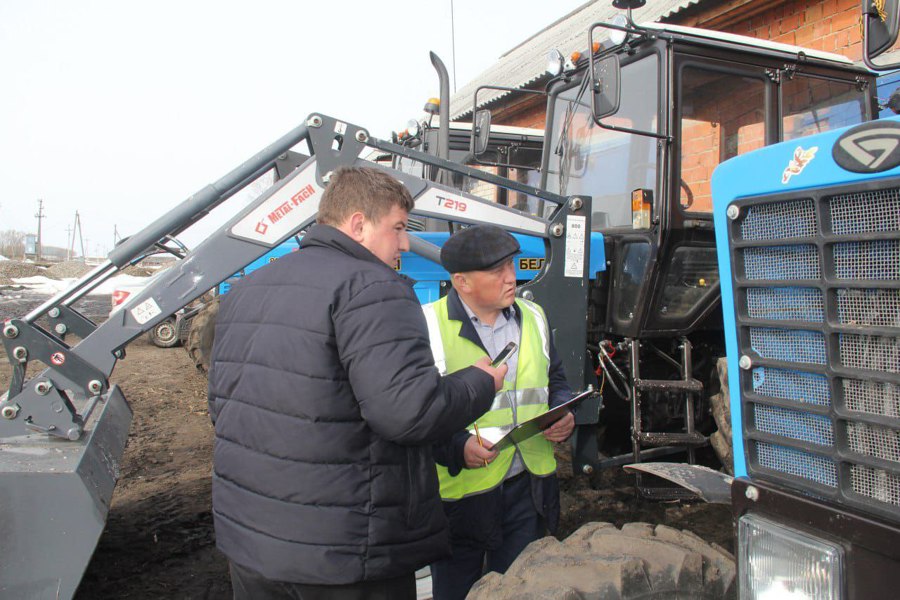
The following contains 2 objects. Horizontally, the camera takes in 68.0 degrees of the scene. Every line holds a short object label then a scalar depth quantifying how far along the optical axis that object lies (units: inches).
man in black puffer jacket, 61.1
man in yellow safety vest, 90.7
